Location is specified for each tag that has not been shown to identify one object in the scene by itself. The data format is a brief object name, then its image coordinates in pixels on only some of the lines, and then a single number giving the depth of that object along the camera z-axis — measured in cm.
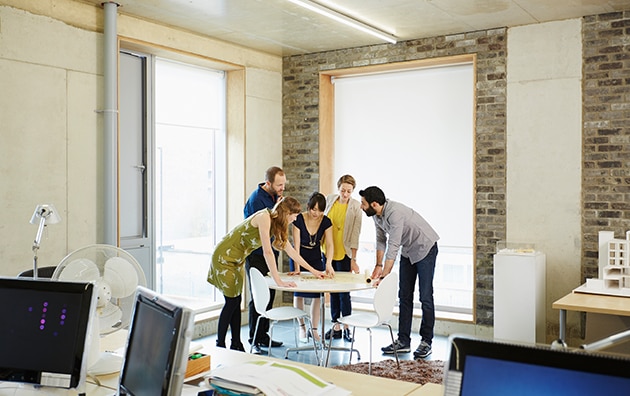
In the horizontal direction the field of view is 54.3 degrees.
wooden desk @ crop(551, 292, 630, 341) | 415
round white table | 489
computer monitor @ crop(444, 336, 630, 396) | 127
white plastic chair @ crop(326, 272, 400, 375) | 490
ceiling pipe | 553
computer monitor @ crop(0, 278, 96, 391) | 227
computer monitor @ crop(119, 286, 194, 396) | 175
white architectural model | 475
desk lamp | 313
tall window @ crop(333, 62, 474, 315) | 688
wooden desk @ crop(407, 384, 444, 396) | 241
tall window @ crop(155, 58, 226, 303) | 657
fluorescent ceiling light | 545
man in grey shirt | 565
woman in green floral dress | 496
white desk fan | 280
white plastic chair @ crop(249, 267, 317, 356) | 514
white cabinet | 573
